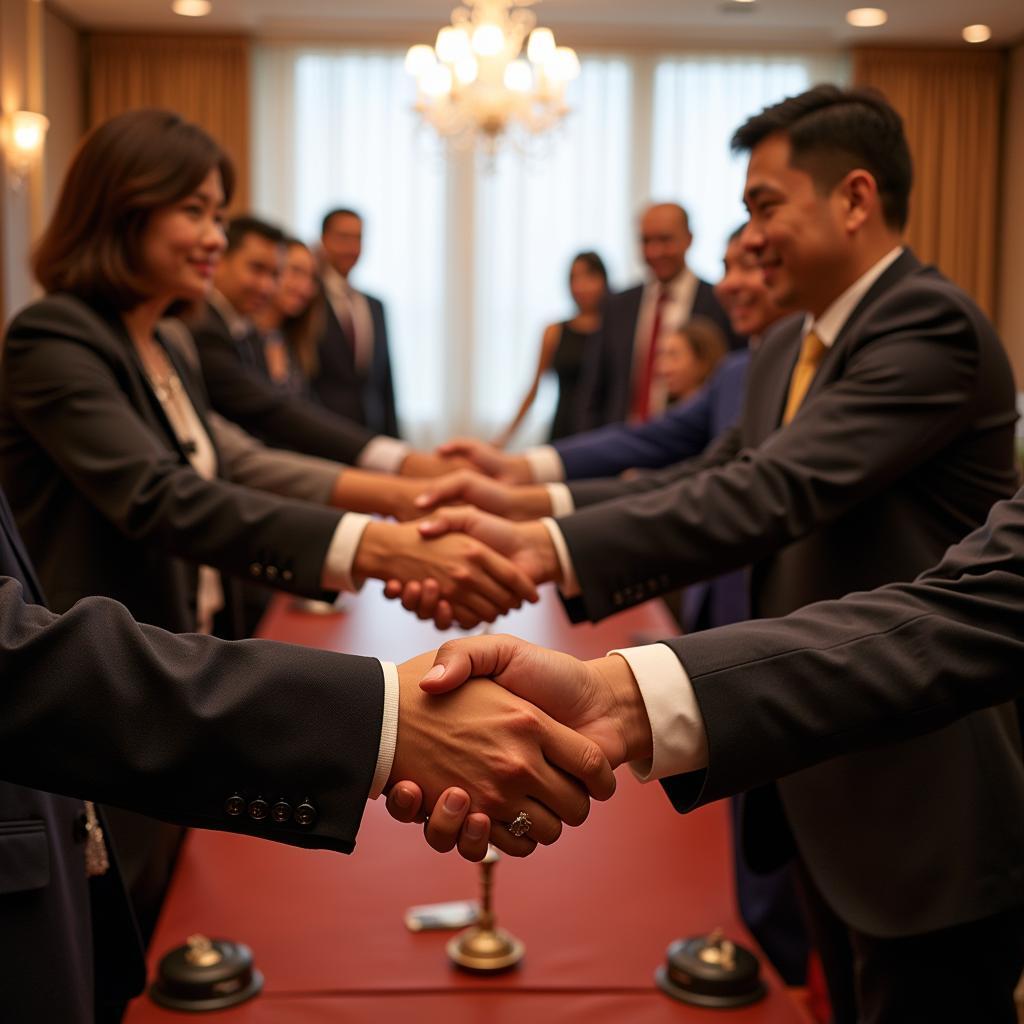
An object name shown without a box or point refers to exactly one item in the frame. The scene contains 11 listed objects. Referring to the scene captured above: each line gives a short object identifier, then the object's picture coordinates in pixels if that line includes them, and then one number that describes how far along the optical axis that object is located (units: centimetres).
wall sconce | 800
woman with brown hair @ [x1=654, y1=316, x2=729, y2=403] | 455
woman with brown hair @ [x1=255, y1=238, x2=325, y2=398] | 557
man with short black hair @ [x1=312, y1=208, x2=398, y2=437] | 693
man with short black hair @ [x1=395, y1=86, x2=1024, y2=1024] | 164
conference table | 154
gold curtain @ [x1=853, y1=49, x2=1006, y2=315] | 994
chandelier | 702
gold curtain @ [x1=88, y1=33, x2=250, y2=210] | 975
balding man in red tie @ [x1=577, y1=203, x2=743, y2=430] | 575
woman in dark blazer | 201
